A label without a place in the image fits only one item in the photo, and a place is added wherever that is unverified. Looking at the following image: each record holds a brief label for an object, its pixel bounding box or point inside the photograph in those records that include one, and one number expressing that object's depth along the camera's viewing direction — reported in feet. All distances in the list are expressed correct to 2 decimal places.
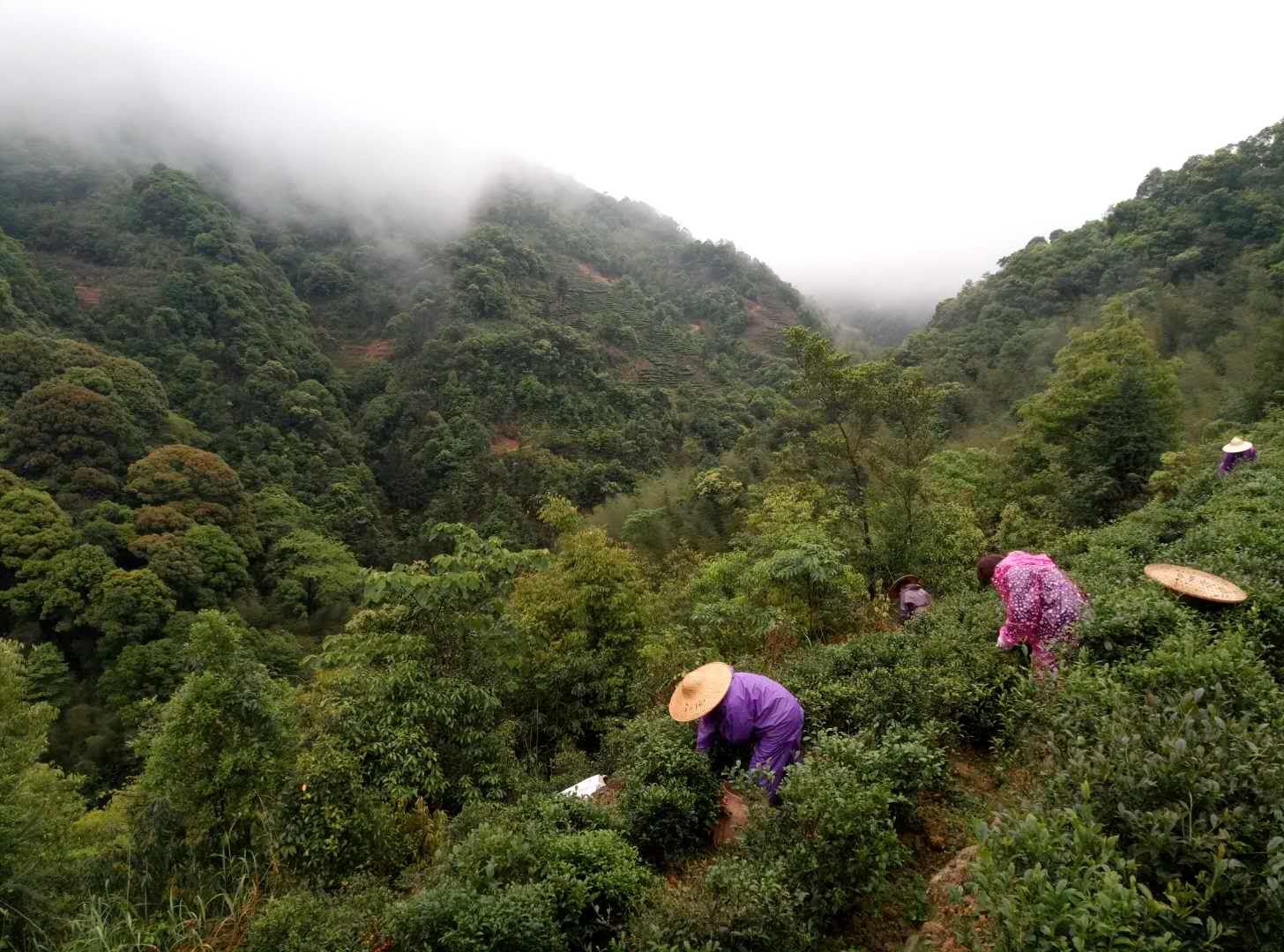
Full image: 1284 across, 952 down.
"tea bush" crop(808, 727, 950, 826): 10.93
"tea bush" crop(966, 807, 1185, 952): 5.26
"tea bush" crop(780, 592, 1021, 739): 14.10
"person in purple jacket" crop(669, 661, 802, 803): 13.00
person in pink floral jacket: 13.53
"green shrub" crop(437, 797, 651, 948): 10.11
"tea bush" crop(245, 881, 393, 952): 10.23
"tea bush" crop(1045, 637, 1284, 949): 5.72
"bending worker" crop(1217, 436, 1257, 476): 25.73
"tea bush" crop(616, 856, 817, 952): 8.49
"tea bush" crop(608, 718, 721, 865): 12.67
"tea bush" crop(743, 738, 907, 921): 9.34
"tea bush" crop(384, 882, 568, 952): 9.11
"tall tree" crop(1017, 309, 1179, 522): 35.14
